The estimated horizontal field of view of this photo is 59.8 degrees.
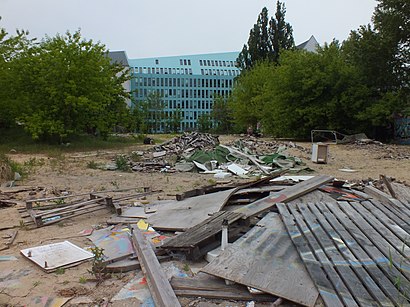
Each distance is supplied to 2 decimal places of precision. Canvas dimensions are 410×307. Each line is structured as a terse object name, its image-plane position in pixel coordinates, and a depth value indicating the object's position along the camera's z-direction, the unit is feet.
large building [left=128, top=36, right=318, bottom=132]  241.76
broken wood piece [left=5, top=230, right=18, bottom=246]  13.94
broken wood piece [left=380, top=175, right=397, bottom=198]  17.59
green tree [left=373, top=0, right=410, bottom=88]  63.36
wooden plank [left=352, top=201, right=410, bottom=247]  11.20
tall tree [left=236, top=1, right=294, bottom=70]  131.54
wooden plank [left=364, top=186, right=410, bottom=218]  14.69
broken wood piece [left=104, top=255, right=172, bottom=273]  10.92
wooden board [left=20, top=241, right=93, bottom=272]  11.62
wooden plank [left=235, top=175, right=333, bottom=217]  14.47
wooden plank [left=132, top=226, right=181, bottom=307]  8.53
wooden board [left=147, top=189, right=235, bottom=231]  14.79
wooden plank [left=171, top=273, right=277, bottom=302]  8.70
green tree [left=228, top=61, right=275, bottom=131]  104.99
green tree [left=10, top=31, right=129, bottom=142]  57.31
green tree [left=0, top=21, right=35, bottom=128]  59.21
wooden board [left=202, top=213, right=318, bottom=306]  8.48
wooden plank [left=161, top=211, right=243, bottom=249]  11.62
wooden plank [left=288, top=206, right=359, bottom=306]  7.97
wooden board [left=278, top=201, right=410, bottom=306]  8.20
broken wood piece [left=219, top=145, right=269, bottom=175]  32.51
